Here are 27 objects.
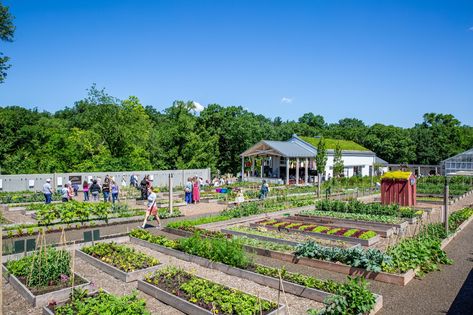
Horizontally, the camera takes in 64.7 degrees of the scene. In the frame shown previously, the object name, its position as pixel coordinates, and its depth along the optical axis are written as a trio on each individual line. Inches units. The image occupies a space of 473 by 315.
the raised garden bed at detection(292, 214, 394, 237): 606.1
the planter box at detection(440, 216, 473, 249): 510.2
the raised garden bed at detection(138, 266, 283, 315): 282.0
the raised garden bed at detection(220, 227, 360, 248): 516.6
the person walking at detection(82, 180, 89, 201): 933.6
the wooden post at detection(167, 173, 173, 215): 753.6
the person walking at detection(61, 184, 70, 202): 847.1
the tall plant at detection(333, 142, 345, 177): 1579.1
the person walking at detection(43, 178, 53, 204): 804.6
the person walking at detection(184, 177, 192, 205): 959.6
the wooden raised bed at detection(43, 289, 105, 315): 279.8
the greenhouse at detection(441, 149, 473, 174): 1971.0
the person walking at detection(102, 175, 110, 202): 890.7
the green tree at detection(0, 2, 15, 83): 1149.7
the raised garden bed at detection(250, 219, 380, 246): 533.1
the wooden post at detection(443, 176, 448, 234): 539.0
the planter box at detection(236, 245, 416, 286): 363.3
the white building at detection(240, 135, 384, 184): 1670.8
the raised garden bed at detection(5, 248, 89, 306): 322.3
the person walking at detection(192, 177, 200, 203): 972.6
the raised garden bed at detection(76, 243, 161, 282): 382.3
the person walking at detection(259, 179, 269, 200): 1024.2
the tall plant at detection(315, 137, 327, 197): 1359.5
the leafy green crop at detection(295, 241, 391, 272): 386.0
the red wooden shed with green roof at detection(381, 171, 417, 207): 888.9
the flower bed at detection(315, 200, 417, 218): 732.0
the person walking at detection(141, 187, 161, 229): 618.5
